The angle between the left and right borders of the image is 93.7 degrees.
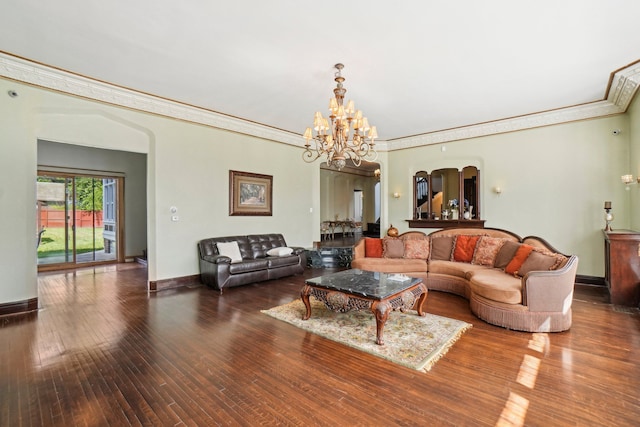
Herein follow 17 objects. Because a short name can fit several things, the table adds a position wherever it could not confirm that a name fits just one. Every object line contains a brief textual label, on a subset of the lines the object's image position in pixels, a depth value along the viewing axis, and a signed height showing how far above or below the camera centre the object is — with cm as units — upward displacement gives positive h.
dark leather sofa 523 -91
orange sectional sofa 339 -86
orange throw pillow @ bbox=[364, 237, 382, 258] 593 -68
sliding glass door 728 -8
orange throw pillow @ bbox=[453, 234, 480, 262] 535 -63
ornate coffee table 312 -90
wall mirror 686 +39
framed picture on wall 639 +47
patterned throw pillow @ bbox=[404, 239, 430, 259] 569 -66
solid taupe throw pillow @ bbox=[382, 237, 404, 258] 577 -67
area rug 281 -131
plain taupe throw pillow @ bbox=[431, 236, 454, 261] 560 -66
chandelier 382 +112
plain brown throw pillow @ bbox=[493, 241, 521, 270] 472 -65
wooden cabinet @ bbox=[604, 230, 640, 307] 412 -77
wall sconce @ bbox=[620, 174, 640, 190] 464 +51
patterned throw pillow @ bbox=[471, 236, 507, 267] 502 -64
